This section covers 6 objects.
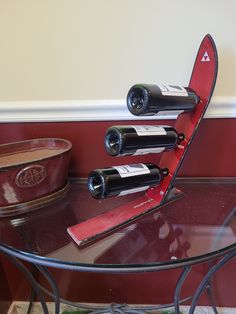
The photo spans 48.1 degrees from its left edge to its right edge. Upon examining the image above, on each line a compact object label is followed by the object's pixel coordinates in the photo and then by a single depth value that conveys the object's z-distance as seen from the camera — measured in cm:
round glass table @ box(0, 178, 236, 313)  55
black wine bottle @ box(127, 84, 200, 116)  57
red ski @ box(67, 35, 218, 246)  65
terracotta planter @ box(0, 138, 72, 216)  67
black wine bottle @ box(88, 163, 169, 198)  59
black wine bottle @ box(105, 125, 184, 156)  58
